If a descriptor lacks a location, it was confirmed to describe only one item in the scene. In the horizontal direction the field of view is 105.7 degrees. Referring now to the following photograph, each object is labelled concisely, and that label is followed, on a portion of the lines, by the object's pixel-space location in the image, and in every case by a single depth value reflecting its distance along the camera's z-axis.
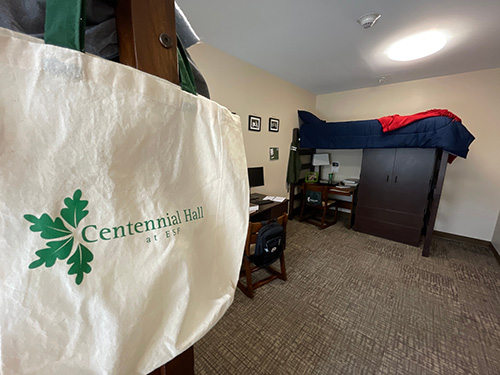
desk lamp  3.91
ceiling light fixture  1.88
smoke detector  1.61
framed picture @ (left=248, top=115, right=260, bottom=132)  2.74
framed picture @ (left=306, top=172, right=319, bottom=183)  3.78
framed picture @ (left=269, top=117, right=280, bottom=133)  3.09
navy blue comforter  2.28
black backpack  1.75
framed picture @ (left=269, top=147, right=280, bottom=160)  3.19
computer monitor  2.69
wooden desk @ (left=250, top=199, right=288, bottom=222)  2.36
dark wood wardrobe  2.65
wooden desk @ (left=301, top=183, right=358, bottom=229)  3.22
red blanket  2.37
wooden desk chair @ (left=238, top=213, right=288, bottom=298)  1.72
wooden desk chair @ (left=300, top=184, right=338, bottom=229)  3.32
